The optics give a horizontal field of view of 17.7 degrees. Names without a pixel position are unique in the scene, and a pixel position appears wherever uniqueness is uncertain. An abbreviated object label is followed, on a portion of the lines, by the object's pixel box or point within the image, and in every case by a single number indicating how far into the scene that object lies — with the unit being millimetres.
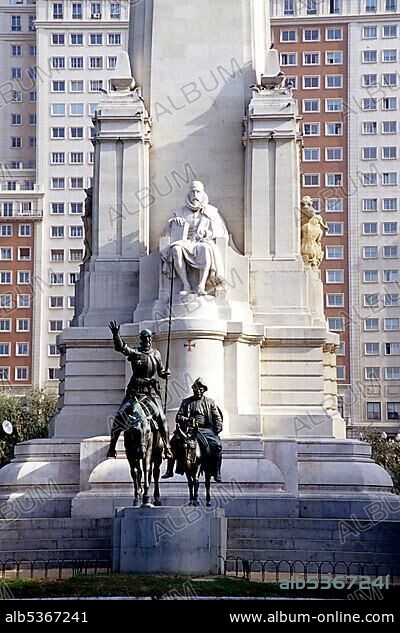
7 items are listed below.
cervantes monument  35500
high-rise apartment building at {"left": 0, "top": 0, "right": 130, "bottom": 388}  116562
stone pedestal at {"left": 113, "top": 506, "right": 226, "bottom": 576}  26141
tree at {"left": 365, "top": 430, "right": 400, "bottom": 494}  71000
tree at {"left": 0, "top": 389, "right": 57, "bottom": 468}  72250
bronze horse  27438
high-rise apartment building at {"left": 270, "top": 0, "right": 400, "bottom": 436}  114188
